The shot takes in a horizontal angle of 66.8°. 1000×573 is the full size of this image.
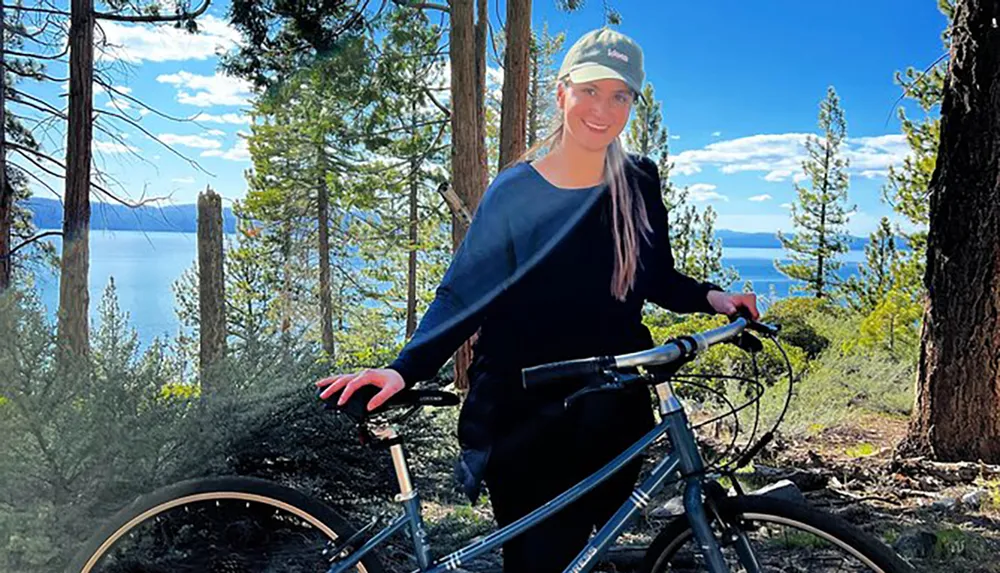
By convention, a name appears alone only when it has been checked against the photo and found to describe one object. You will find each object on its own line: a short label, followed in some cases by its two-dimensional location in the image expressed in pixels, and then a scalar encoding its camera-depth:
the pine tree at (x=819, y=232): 17.48
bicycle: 1.19
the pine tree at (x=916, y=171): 8.92
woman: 1.39
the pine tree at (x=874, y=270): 14.99
